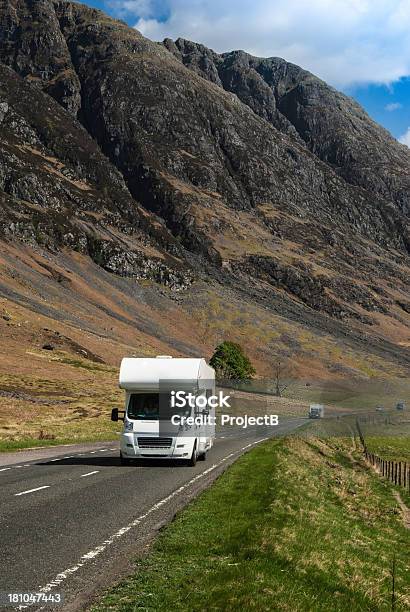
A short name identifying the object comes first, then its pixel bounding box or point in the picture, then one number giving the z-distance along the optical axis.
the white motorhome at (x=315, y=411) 70.91
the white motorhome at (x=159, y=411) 23.25
